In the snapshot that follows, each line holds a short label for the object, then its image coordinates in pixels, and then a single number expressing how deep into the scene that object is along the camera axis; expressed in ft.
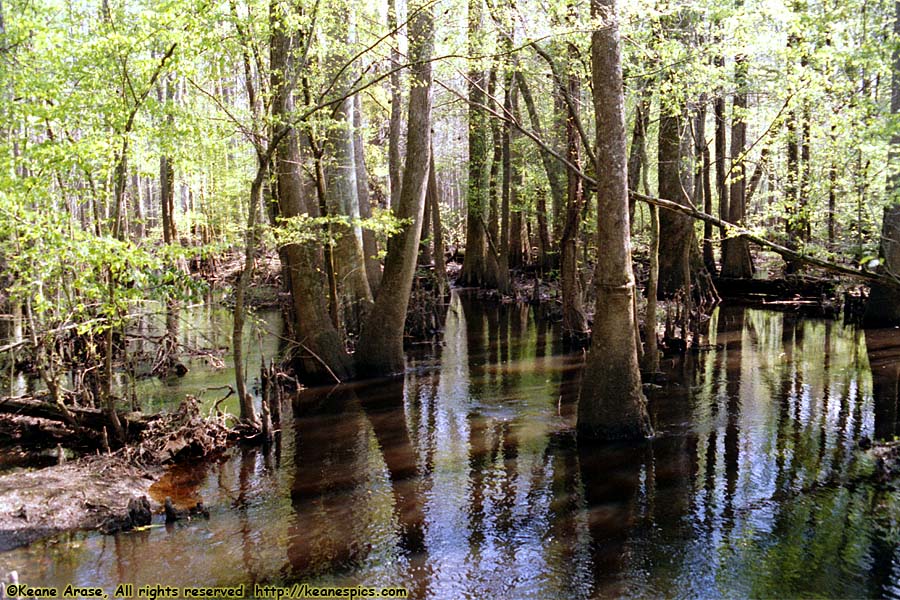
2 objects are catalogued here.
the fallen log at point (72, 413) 25.18
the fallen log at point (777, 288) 55.11
